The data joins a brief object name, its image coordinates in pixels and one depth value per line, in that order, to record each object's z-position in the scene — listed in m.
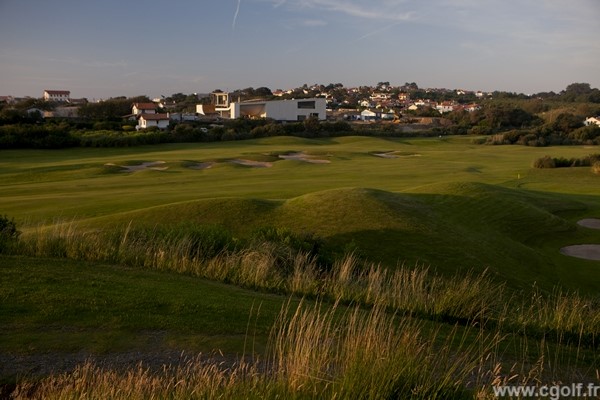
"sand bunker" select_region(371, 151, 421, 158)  67.56
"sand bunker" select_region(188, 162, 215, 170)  49.97
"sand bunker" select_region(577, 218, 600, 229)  29.64
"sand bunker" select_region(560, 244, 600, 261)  24.34
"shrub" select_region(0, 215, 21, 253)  11.61
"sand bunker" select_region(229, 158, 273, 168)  52.50
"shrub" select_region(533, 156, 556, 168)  54.41
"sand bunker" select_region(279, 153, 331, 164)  57.58
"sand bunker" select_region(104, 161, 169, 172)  47.95
